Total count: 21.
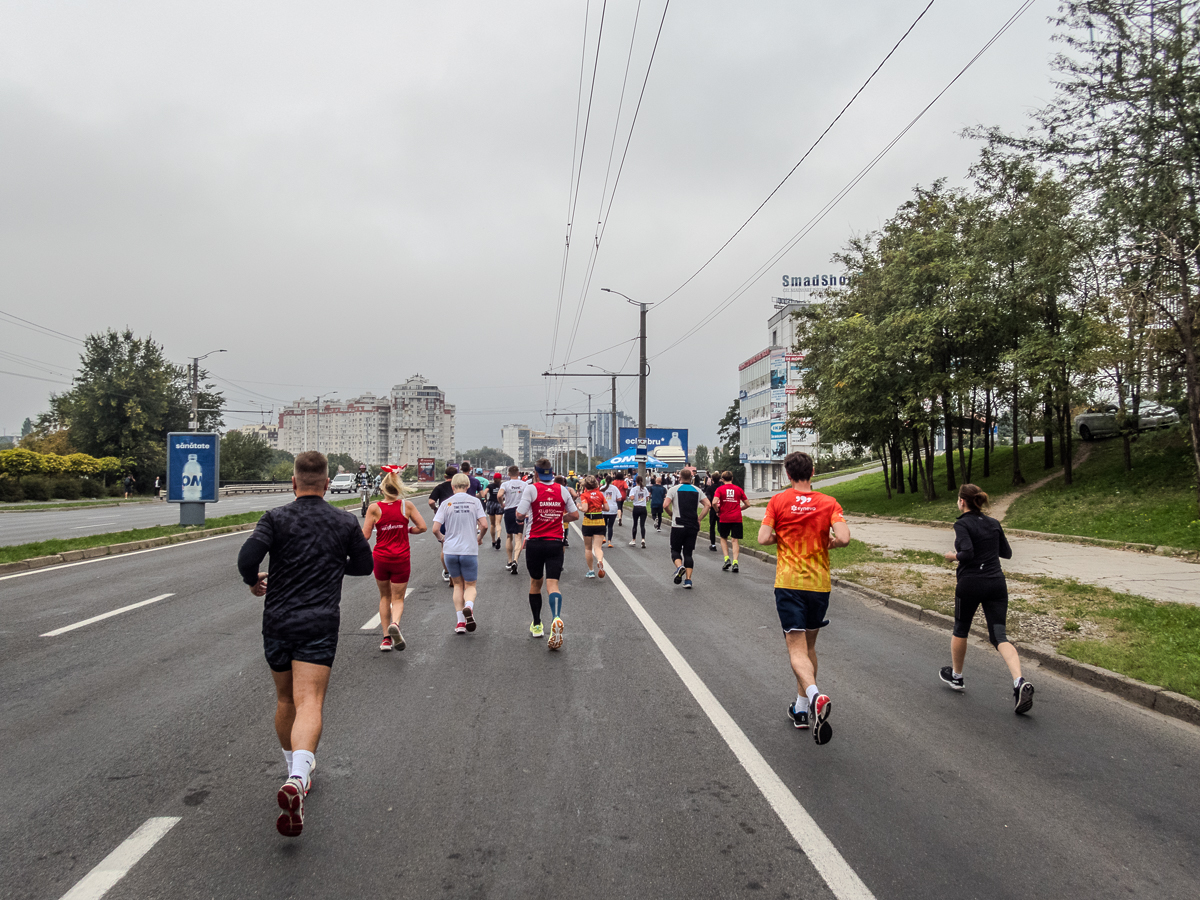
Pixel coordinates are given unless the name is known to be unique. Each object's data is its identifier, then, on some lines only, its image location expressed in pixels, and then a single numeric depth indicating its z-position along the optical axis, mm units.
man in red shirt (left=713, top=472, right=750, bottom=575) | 14406
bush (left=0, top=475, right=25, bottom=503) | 40125
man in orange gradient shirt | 5145
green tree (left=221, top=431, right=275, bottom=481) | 73188
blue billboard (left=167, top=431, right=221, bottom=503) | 22109
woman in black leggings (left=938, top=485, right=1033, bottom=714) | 5898
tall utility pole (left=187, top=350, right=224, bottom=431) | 45462
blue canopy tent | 36438
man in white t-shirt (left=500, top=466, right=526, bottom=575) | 13680
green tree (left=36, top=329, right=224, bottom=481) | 56344
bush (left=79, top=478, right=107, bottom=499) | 46750
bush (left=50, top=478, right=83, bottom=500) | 43875
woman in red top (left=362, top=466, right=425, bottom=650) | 7465
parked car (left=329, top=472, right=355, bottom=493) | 58406
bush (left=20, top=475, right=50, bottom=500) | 41719
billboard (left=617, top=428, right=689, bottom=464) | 64125
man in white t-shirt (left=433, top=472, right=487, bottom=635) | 8219
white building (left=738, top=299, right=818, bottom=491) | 69375
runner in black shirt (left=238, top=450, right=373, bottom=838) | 3795
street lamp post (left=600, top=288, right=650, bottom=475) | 34031
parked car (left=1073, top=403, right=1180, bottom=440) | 24344
